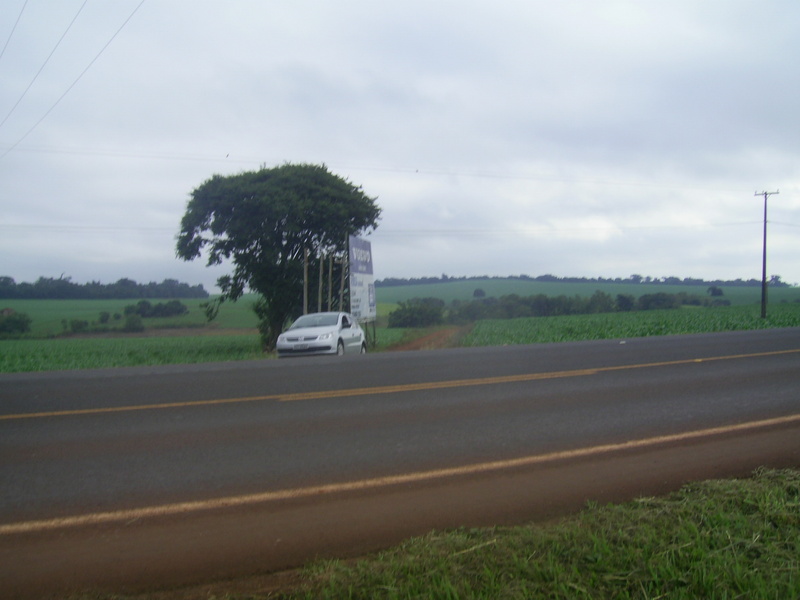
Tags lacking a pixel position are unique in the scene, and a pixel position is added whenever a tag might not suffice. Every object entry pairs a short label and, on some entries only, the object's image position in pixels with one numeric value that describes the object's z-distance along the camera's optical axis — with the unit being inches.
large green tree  1373.0
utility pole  1920.5
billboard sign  1126.0
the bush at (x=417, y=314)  2037.4
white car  786.2
